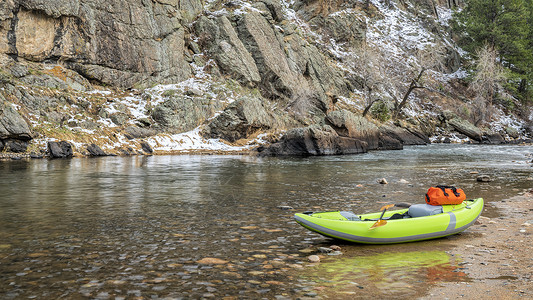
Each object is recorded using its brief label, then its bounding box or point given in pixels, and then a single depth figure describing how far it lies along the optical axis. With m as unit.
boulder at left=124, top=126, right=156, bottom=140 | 31.45
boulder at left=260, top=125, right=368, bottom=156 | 32.34
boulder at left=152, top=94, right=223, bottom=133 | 33.78
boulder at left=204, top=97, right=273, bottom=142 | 35.50
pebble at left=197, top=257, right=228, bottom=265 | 6.20
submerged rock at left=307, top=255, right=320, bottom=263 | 6.39
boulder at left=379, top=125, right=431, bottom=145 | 42.84
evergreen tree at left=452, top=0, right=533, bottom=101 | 57.34
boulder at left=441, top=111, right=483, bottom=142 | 50.71
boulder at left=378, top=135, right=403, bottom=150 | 39.46
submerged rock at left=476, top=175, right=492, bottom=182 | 15.80
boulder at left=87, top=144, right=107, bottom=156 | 27.91
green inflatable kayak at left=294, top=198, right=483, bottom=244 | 7.05
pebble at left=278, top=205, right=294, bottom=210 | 10.58
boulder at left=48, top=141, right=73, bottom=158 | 25.97
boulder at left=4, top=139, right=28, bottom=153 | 24.73
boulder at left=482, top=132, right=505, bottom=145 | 48.88
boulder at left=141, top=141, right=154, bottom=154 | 31.08
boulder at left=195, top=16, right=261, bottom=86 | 43.41
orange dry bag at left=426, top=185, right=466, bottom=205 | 8.14
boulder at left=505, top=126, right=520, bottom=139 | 54.35
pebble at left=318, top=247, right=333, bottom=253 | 6.92
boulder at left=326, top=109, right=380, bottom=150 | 35.66
